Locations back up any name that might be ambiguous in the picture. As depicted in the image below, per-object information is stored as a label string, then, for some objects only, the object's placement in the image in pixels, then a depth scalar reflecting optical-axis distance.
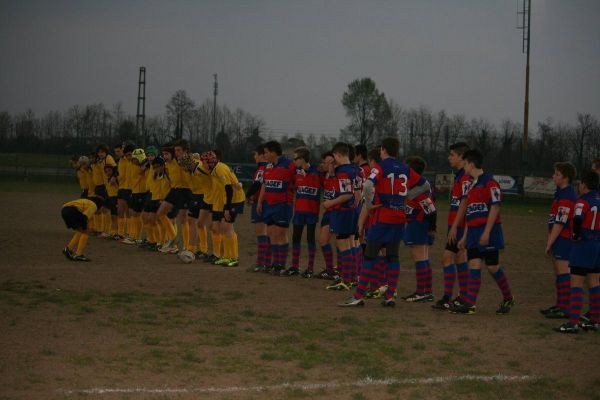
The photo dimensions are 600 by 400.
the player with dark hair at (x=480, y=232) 9.23
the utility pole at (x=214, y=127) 48.61
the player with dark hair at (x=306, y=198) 12.46
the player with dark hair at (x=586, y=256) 8.50
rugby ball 13.94
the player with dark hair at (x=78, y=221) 13.10
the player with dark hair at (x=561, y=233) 9.16
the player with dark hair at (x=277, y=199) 12.68
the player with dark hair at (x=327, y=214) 11.79
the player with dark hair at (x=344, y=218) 11.30
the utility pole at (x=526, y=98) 46.19
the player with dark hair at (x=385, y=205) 9.65
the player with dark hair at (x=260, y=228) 13.16
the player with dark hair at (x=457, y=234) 9.70
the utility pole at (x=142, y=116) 46.97
